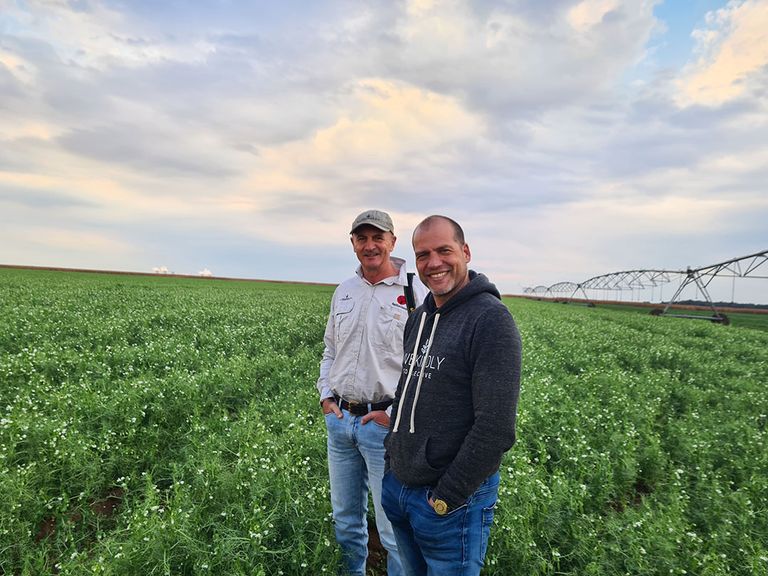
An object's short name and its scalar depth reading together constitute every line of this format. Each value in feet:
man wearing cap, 11.13
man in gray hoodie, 6.97
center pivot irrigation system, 126.21
